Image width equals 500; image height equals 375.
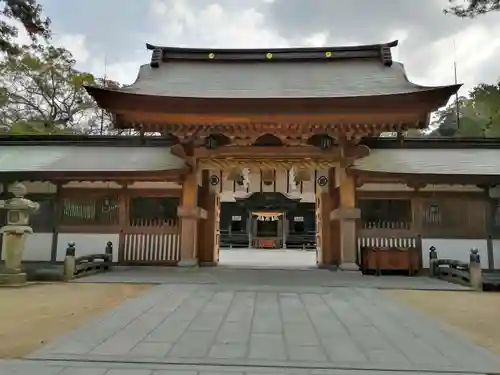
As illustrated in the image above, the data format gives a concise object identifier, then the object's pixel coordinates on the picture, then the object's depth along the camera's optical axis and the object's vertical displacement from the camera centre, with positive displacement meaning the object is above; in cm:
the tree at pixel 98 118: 2414 +698
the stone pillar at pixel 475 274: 704 -65
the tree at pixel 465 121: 2006 +791
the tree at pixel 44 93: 2128 +759
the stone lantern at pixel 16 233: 693 -2
